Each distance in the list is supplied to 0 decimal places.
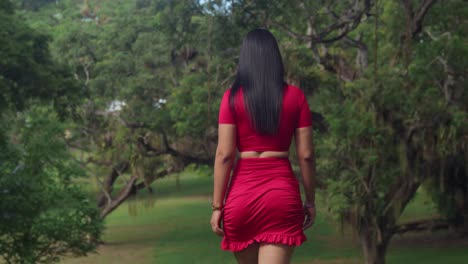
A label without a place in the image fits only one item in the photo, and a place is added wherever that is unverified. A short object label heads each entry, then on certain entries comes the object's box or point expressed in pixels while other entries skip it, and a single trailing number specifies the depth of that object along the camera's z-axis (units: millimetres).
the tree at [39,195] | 10320
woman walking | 3975
